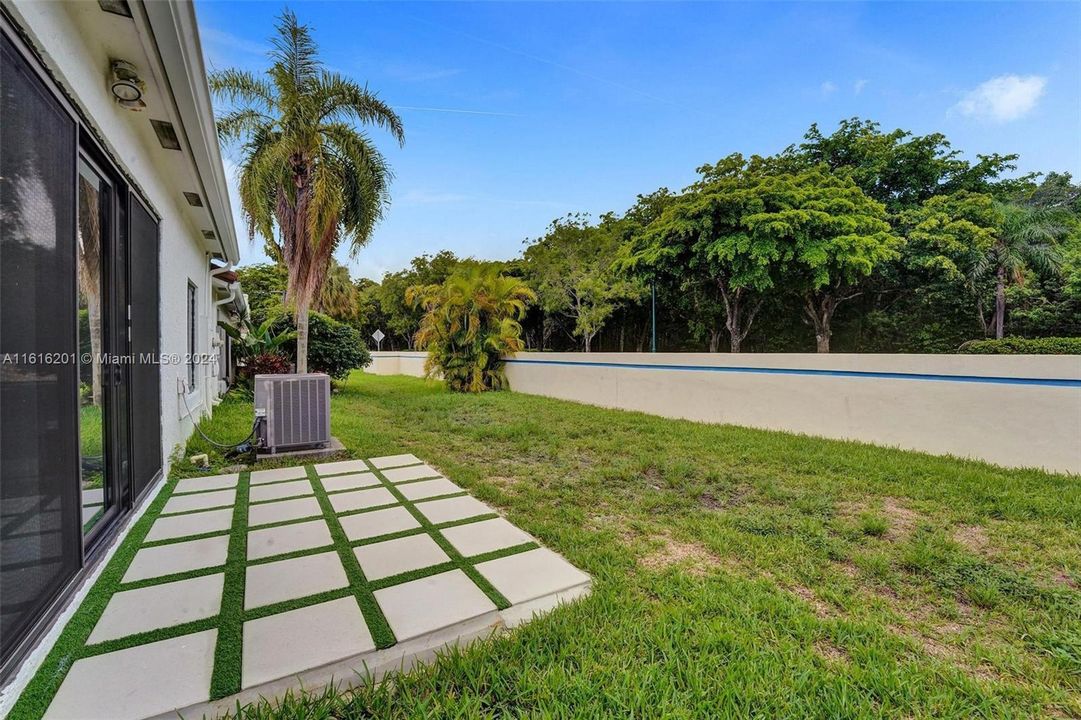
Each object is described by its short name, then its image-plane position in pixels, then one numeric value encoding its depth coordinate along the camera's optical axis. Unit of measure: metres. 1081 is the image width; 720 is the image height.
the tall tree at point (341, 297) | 25.03
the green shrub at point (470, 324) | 11.26
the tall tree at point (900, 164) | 15.40
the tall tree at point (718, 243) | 11.23
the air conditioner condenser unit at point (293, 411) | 4.77
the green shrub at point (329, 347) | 11.12
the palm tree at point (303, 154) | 8.16
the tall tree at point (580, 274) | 18.23
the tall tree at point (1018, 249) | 13.35
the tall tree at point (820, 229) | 11.03
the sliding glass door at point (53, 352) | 1.54
